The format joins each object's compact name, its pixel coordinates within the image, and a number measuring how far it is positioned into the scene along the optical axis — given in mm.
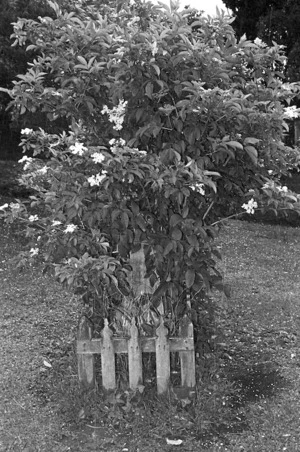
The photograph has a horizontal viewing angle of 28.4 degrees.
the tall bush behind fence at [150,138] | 2994
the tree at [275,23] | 10344
